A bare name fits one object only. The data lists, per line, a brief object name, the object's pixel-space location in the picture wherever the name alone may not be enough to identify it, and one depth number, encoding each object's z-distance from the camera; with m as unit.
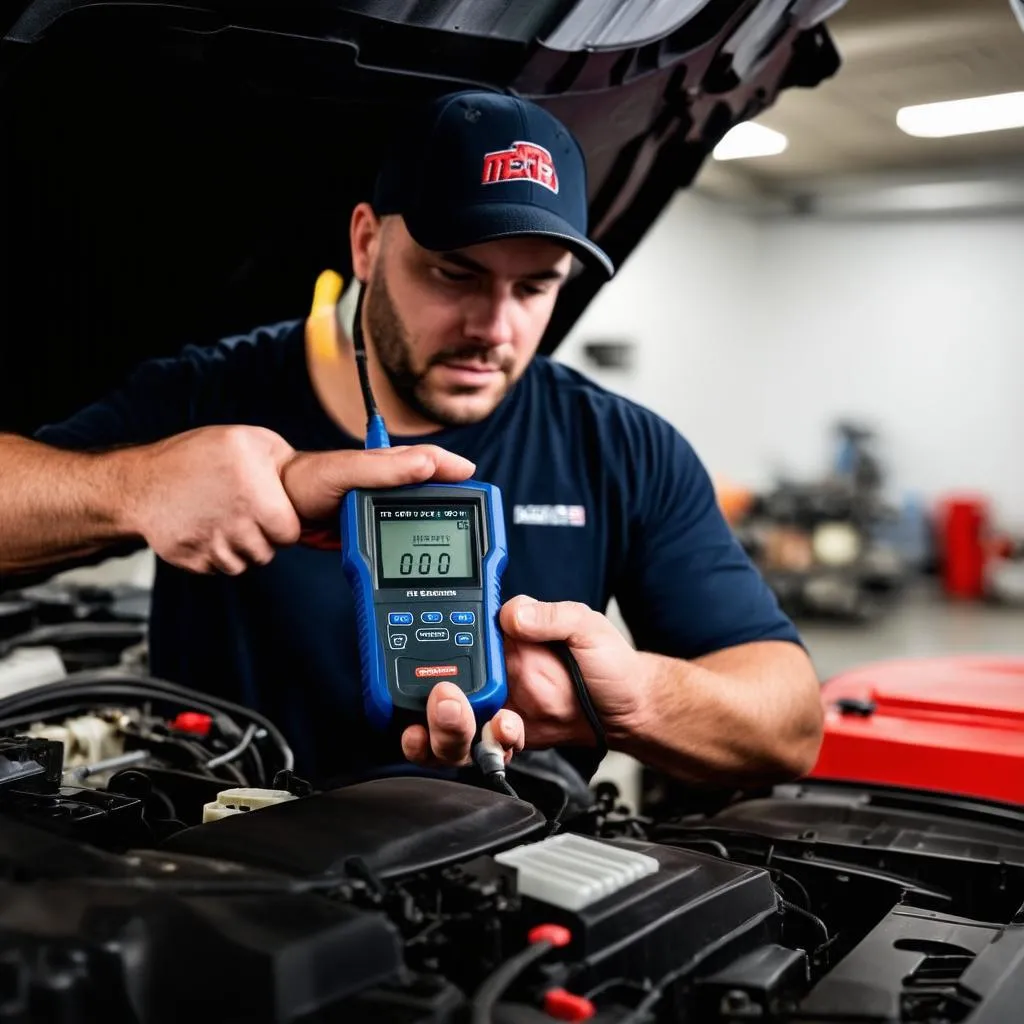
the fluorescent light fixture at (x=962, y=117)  4.19
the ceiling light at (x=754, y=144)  5.01
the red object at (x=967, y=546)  7.07
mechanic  1.03
